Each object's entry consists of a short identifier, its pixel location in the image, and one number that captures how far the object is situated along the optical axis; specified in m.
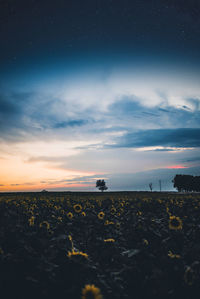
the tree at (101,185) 124.64
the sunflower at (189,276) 3.15
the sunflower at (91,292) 2.56
